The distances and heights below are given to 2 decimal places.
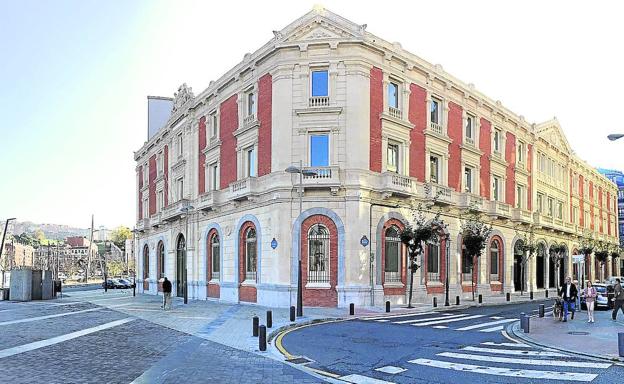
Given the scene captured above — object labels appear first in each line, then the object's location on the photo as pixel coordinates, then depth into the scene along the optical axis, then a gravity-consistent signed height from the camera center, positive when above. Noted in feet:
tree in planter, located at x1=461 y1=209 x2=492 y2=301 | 109.09 -1.39
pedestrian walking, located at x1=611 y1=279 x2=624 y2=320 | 69.72 -8.62
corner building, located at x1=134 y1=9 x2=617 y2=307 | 92.38 +11.26
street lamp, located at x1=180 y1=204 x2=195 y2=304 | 119.55 +3.89
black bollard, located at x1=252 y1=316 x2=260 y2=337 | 54.49 -9.72
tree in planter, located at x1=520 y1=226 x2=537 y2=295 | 134.82 -4.90
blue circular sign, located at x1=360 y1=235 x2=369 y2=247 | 91.58 -2.03
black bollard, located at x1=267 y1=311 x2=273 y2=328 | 61.40 -10.30
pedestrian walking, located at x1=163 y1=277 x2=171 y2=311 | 93.76 -11.63
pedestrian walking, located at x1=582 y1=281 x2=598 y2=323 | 69.21 -8.93
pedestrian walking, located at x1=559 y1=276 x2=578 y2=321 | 71.09 -8.71
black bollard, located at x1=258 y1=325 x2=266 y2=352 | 46.96 -9.63
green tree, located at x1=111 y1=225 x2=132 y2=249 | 509.80 -7.11
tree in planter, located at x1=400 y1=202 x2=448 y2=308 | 90.89 -1.19
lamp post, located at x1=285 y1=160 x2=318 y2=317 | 75.05 -8.80
